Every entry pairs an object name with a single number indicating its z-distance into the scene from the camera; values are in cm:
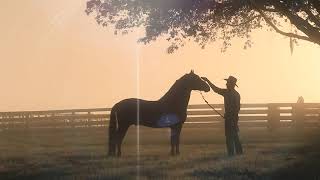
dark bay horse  1930
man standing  1828
